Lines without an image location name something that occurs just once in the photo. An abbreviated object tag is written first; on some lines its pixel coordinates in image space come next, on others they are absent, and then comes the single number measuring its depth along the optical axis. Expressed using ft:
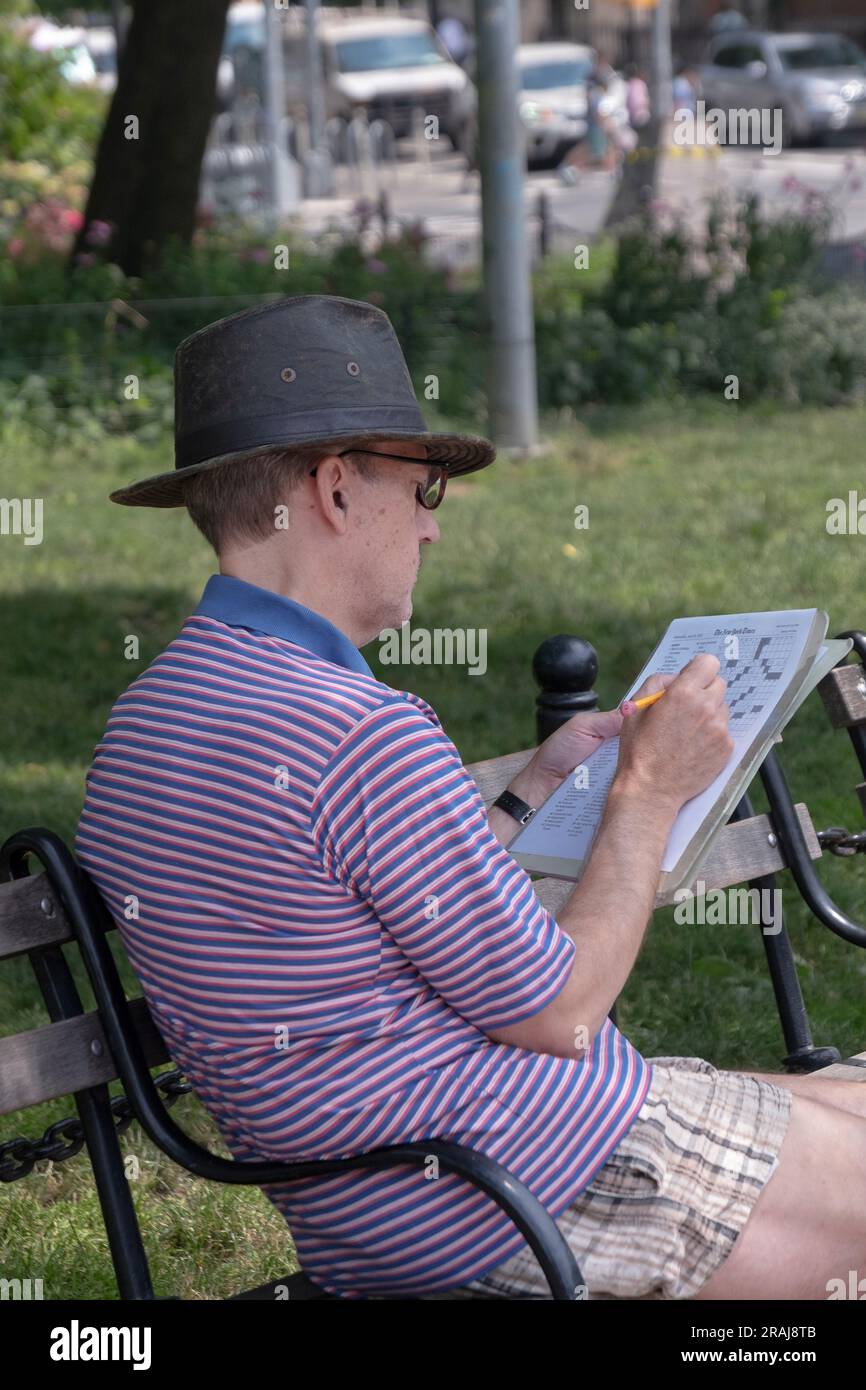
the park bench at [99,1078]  6.91
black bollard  10.65
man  6.97
